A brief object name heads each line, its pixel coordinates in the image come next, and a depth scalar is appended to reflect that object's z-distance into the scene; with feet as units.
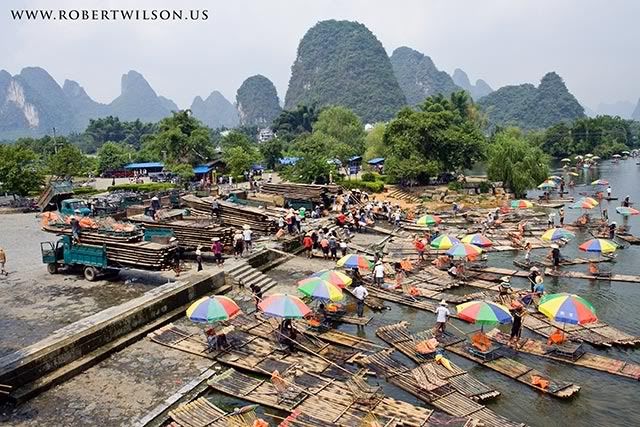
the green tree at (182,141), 191.21
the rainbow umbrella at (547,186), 151.74
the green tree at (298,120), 367.66
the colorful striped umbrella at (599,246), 73.51
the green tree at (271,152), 246.27
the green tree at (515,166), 157.89
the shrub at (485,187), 165.27
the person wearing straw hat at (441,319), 51.06
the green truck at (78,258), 64.38
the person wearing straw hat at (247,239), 77.29
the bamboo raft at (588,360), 44.65
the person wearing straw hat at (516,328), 49.85
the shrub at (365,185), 161.07
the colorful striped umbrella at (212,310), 45.09
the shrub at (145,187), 164.86
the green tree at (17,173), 134.41
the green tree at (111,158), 230.89
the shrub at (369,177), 176.04
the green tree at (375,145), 222.69
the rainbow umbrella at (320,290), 51.96
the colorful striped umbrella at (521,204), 120.78
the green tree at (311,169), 153.69
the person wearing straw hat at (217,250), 70.54
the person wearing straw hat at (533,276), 65.77
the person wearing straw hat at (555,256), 78.95
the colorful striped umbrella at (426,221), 96.02
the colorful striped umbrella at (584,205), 109.29
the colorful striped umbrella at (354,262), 65.72
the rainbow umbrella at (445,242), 74.95
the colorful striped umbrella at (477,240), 77.51
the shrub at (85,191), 153.67
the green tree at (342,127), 248.93
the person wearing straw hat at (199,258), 66.95
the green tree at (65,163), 170.81
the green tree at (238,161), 187.93
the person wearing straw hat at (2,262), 69.82
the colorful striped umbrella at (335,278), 56.65
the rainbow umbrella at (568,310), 46.19
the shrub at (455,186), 165.17
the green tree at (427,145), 169.27
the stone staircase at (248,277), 65.98
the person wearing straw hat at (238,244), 73.41
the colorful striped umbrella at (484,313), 46.44
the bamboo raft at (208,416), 35.22
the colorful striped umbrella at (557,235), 80.12
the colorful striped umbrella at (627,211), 105.91
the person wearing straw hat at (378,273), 67.83
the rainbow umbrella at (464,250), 70.79
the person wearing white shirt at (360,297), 57.04
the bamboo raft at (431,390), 36.50
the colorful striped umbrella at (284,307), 45.88
